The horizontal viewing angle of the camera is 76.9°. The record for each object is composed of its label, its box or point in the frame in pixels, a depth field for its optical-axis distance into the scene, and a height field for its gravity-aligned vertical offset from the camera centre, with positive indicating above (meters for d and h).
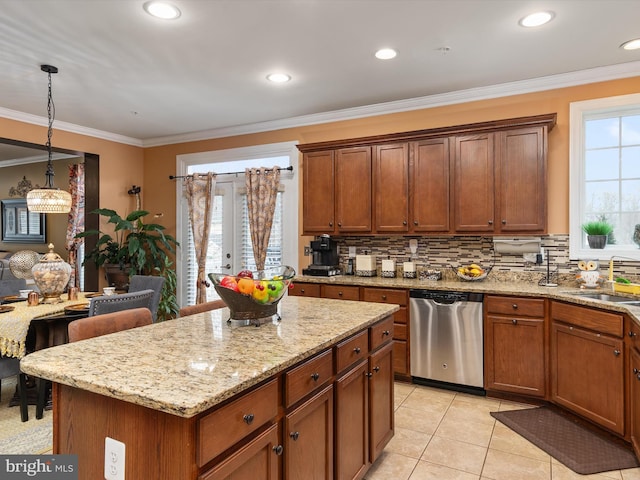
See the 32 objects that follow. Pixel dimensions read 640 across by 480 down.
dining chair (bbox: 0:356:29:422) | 2.94 -1.00
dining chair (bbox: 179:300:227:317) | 2.34 -0.42
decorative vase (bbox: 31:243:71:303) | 3.31 -0.31
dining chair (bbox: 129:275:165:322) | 3.84 -0.44
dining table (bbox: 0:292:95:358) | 2.82 -0.61
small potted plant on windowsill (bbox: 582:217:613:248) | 3.29 +0.04
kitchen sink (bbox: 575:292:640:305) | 2.91 -0.45
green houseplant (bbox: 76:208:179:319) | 5.03 -0.21
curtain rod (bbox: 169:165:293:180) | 4.76 +0.84
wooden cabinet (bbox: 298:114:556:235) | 3.40 +0.53
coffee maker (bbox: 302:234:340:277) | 4.23 -0.22
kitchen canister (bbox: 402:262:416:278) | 4.05 -0.32
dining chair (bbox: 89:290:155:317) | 2.78 -0.46
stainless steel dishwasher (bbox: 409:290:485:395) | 3.35 -0.87
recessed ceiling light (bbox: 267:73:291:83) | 3.50 +1.42
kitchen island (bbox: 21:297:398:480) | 1.11 -0.51
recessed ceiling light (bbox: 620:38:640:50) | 2.89 +1.41
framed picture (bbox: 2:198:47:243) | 7.12 +0.28
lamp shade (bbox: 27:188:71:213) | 3.48 +0.33
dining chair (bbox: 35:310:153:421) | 1.83 -0.41
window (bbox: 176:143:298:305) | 4.82 +0.27
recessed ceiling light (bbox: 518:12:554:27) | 2.53 +1.41
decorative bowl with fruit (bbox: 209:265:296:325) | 1.87 -0.26
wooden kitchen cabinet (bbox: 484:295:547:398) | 3.13 -0.86
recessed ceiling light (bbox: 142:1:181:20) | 2.41 +1.40
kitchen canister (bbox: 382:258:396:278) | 4.15 -0.32
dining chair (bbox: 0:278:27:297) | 3.83 -0.46
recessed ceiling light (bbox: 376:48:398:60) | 3.03 +1.41
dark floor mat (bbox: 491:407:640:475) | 2.39 -1.34
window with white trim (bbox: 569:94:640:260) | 3.42 +0.56
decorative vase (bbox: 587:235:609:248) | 3.32 -0.03
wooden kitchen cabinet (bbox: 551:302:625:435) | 2.55 -0.86
